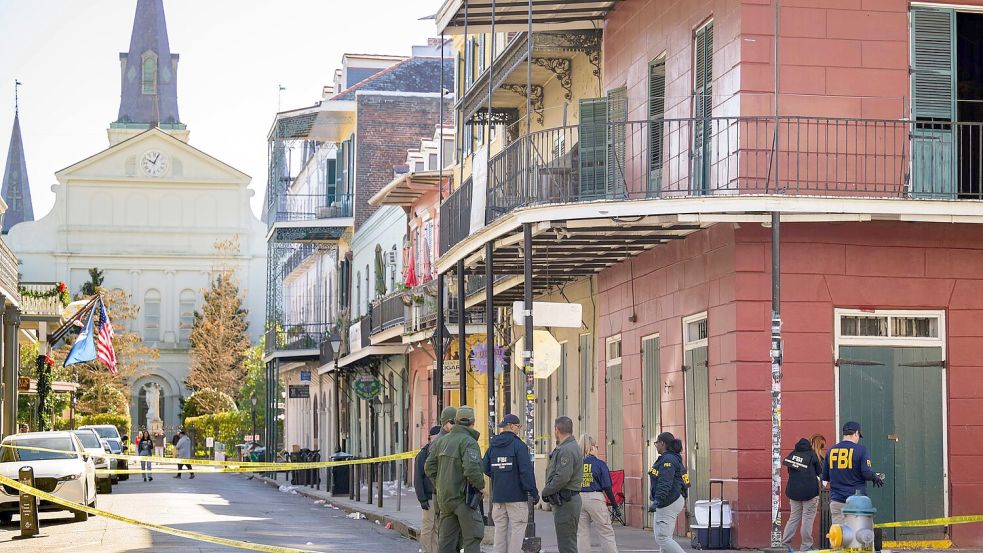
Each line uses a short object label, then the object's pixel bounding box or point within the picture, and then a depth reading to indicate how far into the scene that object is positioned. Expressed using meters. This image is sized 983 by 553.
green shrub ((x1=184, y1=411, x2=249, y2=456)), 68.38
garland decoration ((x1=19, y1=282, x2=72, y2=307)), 42.84
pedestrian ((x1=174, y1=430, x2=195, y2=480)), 47.97
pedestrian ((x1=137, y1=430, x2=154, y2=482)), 51.81
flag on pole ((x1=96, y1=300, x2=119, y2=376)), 39.56
